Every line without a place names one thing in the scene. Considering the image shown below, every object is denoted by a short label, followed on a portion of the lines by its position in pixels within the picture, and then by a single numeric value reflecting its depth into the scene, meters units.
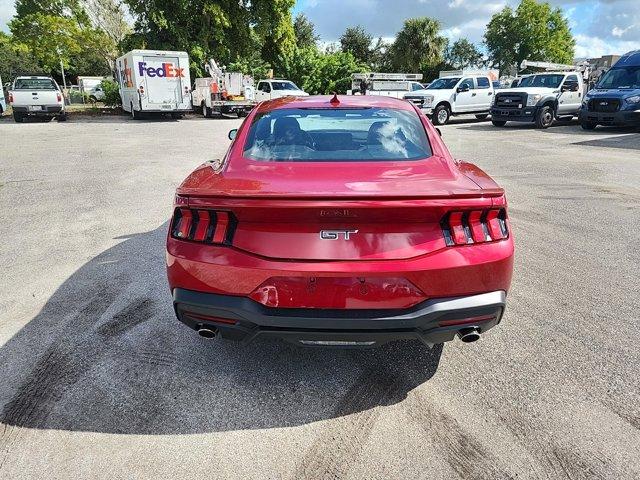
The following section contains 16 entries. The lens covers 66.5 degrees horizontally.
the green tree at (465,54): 77.19
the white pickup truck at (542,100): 18.11
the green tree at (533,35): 65.81
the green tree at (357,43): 56.78
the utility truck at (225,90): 23.97
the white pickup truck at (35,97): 20.11
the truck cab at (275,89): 25.06
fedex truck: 20.89
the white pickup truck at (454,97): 20.30
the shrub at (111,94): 27.84
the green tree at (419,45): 53.31
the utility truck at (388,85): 24.75
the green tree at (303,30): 52.03
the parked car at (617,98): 15.76
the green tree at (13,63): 56.28
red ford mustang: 2.39
